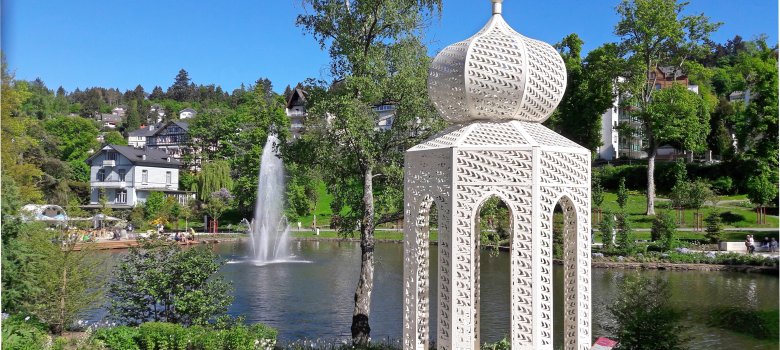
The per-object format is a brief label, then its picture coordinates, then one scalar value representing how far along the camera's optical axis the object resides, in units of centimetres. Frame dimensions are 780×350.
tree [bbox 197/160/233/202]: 4947
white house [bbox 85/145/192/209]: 5366
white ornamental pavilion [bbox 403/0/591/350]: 688
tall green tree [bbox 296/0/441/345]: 1171
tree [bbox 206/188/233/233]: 4456
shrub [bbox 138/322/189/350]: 1012
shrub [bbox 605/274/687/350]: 972
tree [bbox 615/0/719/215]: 3347
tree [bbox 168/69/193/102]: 14562
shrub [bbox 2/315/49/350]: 955
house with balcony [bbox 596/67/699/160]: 5144
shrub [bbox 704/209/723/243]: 2977
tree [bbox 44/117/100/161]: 6000
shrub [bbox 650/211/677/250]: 2834
